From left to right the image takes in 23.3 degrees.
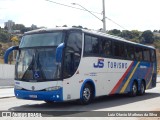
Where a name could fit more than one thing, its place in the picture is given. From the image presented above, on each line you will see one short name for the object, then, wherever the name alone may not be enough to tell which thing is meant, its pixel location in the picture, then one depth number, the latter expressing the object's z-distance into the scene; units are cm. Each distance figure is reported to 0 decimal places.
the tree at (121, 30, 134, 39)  8572
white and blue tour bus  1534
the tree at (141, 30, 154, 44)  10575
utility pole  3754
